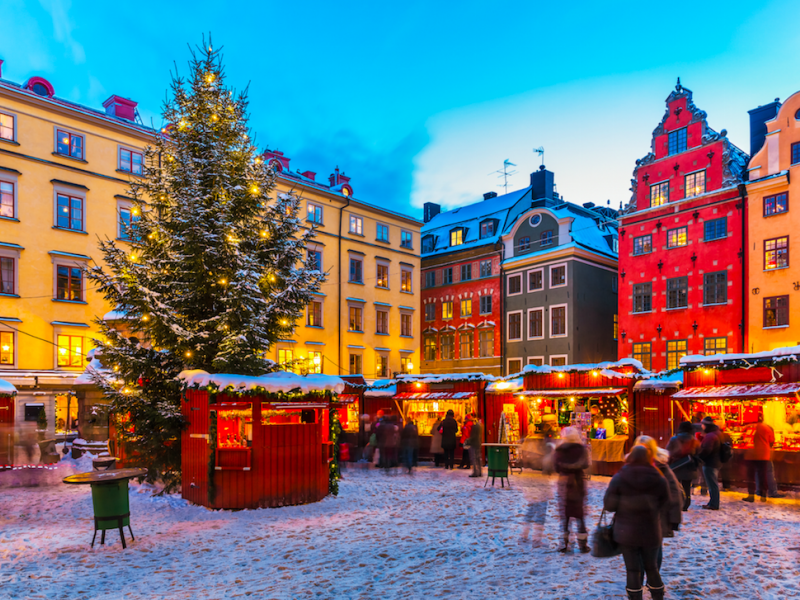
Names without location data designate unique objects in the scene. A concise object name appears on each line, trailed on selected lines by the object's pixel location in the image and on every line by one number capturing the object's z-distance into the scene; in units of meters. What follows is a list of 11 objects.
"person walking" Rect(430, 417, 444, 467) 21.73
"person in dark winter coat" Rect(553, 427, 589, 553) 9.24
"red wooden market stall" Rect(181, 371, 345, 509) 12.59
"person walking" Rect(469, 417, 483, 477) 18.67
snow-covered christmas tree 13.98
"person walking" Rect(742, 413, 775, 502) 13.51
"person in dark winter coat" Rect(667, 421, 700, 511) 12.02
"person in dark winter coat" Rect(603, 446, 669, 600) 6.35
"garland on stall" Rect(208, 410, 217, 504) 12.62
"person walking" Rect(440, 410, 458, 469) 20.78
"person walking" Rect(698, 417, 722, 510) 12.75
